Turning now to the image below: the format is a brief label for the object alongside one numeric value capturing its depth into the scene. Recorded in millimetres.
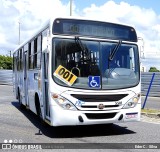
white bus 4650
